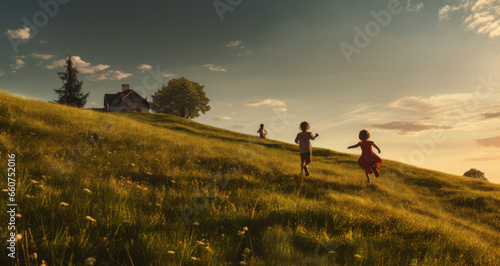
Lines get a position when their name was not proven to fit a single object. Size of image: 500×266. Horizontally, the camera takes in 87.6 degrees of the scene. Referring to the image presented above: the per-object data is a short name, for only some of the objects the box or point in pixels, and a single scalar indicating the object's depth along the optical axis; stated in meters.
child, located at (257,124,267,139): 33.22
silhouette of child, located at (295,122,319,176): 12.11
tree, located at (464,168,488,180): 43.28
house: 67.38
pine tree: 60.75
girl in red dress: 11.30
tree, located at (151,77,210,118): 74.50
